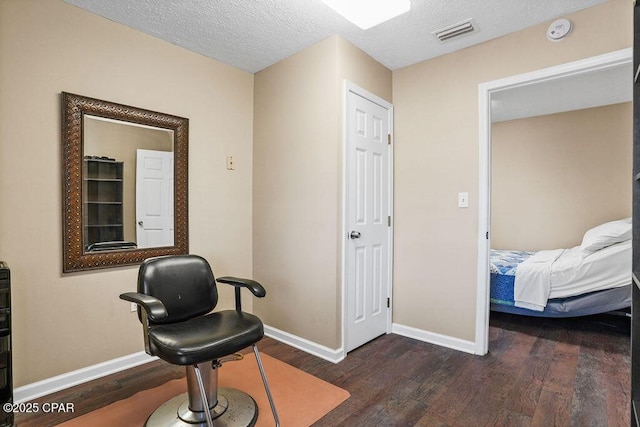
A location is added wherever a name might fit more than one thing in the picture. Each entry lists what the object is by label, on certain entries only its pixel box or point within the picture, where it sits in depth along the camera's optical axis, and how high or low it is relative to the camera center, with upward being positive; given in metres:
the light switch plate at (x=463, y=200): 2.68 +0.09
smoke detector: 2.23 +1.24
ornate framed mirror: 2.13 +0.19
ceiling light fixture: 1.96 +1.23
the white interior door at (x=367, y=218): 2.63 -0.06
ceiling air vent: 2.35 +1.33
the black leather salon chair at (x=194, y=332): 1.51 -0.61
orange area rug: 1.77 -1.12
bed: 3.03 -0.67
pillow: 3.10 -0.24
